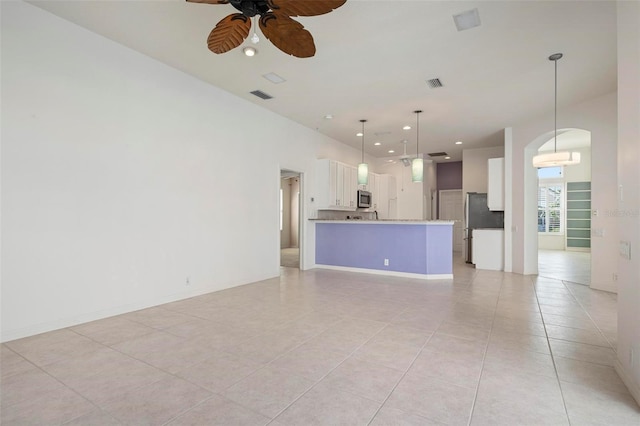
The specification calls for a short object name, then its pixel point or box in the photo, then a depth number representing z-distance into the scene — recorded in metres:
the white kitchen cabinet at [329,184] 7.00
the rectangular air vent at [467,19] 2.93
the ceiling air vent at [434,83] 4.36
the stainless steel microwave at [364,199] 8.17
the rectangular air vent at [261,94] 4.89
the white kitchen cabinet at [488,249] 6.85
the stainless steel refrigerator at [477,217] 7.51
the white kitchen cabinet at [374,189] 8.93
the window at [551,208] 11.34
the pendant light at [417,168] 5.63
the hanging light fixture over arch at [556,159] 4.66
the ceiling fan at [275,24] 2.07
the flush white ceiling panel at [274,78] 4.27
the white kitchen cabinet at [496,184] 6.86
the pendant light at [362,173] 6.20
